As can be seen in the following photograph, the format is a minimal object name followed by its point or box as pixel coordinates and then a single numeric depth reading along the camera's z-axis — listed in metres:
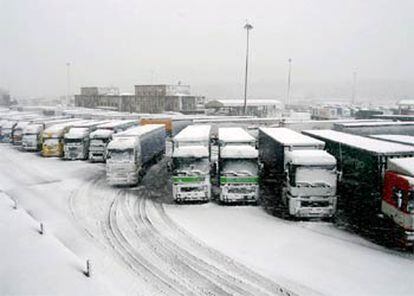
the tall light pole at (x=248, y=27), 47.19
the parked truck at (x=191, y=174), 18.42
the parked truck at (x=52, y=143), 34.22
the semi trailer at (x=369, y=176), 13.70
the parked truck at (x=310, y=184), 15.56
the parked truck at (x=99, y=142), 30.14
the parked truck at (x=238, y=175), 18.06
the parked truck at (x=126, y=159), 22.42
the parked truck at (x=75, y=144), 32.28
